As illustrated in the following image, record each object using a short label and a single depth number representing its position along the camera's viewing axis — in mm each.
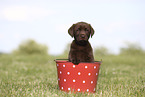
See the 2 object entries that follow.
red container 3537
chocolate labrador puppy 3478
